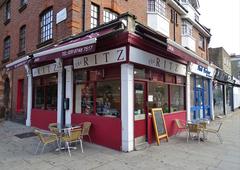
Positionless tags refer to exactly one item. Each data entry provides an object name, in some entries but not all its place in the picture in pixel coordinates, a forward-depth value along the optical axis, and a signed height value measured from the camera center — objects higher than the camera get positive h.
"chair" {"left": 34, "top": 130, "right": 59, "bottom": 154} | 6.65 -1.27
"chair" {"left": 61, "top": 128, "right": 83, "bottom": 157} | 6.72 -1.19
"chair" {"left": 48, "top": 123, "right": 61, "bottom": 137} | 6.90 -1.06
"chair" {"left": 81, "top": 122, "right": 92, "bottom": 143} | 7.58 -1.06
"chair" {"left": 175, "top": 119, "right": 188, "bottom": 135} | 9.52 -1.26
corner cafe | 7.12 +0.53
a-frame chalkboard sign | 8.12 -1.05
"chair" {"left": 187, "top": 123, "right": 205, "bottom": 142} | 8.57 -1.21
